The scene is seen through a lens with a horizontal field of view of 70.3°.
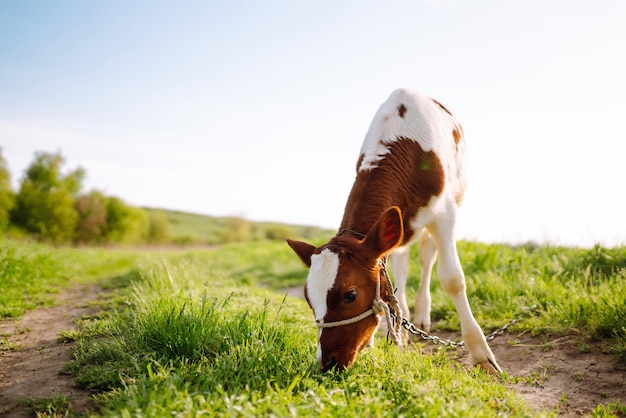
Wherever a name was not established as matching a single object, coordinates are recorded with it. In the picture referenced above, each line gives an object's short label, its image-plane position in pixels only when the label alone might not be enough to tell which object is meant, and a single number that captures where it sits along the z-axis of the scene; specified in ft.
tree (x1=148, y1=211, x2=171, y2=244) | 171.53
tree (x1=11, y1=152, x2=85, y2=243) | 109.81
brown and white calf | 10.59
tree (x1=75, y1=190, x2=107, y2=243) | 133.28
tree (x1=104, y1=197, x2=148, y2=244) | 144.97
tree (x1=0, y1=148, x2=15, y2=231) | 86.17
